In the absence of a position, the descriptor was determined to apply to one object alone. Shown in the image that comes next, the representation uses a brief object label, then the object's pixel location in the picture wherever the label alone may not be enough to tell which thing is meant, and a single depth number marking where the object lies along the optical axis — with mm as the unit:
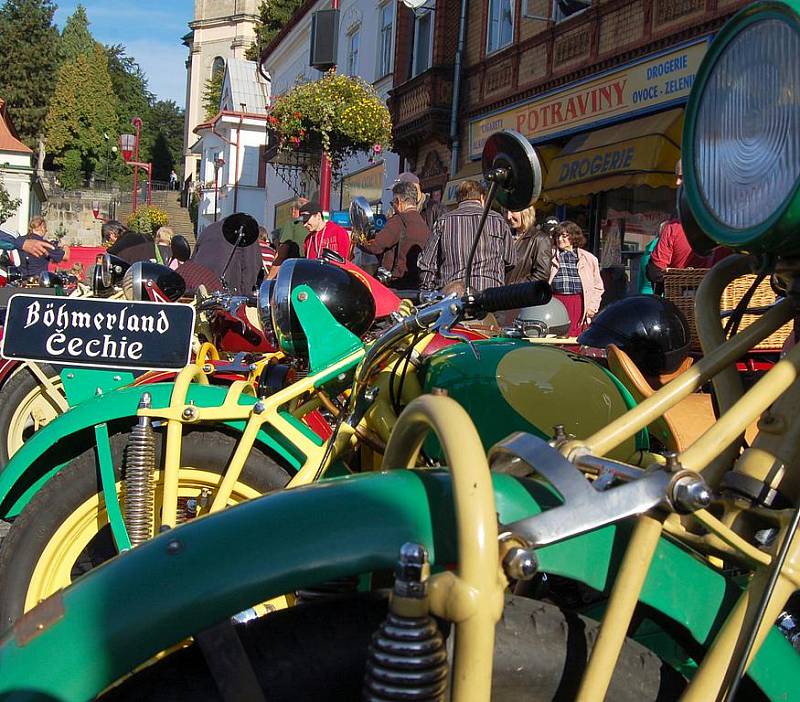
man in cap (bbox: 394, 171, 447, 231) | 6167
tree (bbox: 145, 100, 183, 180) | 79188
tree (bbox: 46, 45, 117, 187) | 65125
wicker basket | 2789
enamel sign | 2889
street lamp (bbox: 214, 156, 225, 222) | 40688
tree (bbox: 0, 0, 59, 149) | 63756
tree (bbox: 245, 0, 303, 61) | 36938
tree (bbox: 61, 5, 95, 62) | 74375
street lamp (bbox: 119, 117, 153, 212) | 50694
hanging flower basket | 13602
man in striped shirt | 4535
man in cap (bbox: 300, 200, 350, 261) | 6996
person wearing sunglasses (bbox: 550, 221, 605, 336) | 5570
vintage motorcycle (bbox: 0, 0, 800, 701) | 965
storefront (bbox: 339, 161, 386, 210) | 19781
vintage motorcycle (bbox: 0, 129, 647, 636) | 2264
